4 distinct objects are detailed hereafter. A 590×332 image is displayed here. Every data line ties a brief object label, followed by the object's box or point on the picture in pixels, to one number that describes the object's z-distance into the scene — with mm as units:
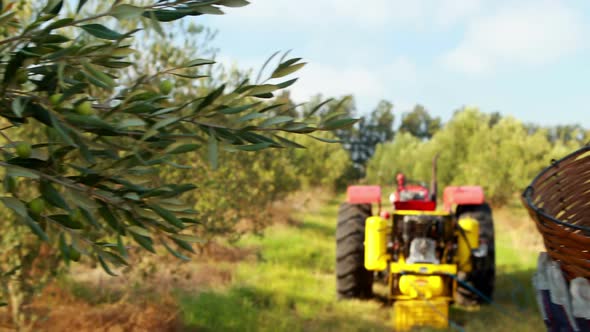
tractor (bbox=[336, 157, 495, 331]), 7180
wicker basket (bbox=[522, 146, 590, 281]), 2215
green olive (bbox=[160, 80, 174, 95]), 2021
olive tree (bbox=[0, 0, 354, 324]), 1796
